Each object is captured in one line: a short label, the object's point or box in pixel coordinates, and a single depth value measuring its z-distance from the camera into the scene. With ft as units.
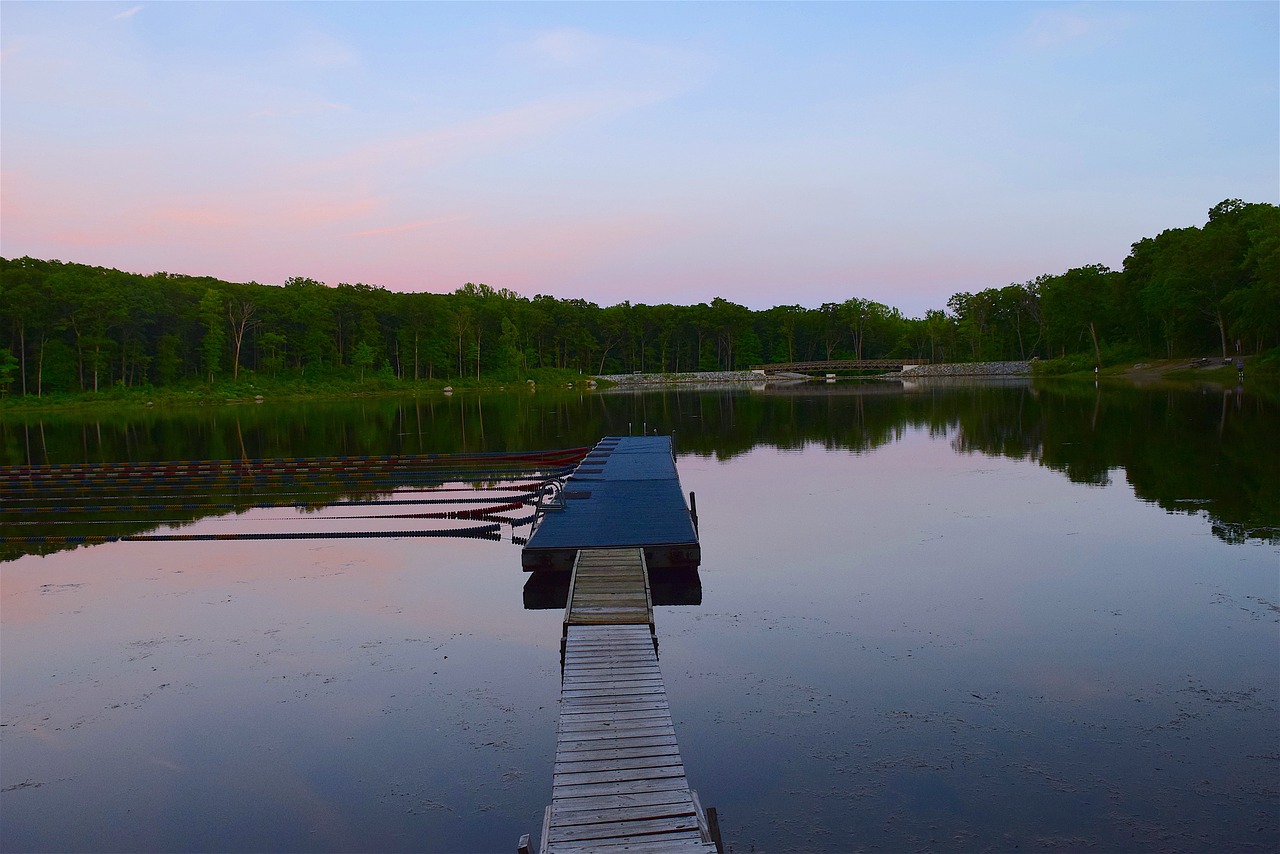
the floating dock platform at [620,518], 52.31
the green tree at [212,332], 305.53
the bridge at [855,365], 436.35
